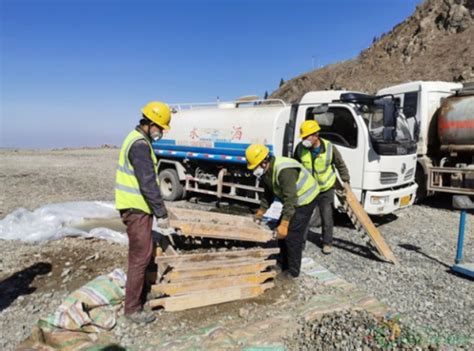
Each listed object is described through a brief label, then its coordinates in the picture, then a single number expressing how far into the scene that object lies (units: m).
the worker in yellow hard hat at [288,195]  3.76
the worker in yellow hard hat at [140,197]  3.13
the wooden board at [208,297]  3.38
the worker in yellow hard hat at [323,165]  4.79
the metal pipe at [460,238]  4.62
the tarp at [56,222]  5.26
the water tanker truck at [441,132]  7.83
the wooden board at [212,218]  4.57
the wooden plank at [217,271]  3.44
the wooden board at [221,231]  3.74
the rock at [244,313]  3.39
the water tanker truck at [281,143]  5.82
